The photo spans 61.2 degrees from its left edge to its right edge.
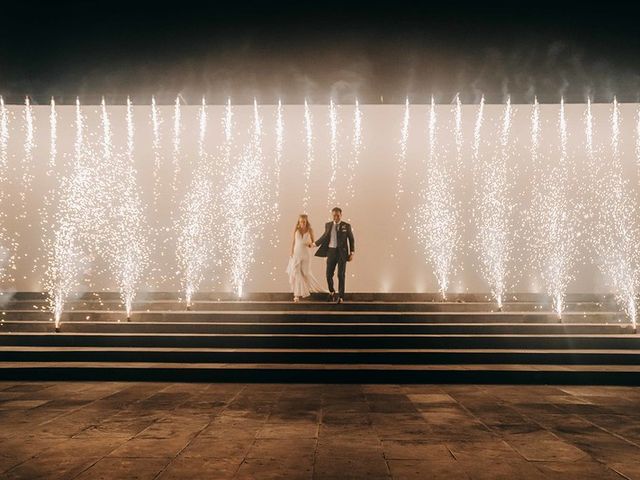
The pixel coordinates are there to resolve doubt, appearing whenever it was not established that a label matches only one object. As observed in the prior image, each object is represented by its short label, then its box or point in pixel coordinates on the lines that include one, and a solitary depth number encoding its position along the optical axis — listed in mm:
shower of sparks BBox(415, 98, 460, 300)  12797
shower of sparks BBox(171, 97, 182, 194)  12977
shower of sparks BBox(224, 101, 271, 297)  12906
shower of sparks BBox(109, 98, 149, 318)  12625
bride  11188
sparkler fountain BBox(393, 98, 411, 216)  12969
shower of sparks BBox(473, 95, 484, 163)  13002
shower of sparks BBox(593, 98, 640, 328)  12367
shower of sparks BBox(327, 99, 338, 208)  12992
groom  10711
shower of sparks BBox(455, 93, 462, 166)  13016
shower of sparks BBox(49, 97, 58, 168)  12875
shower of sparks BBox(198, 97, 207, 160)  13164
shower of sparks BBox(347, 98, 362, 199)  13000
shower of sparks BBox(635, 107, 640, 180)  12589
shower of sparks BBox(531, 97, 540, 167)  12828
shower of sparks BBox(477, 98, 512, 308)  12648
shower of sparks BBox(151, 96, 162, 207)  12945
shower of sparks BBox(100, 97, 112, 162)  13070
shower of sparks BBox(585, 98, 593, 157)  12766
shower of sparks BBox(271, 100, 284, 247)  12945
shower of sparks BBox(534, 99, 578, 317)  12485
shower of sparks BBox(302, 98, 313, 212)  13008
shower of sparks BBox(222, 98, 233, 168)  13141
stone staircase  7922
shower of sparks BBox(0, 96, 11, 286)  12445
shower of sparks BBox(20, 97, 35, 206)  12719
